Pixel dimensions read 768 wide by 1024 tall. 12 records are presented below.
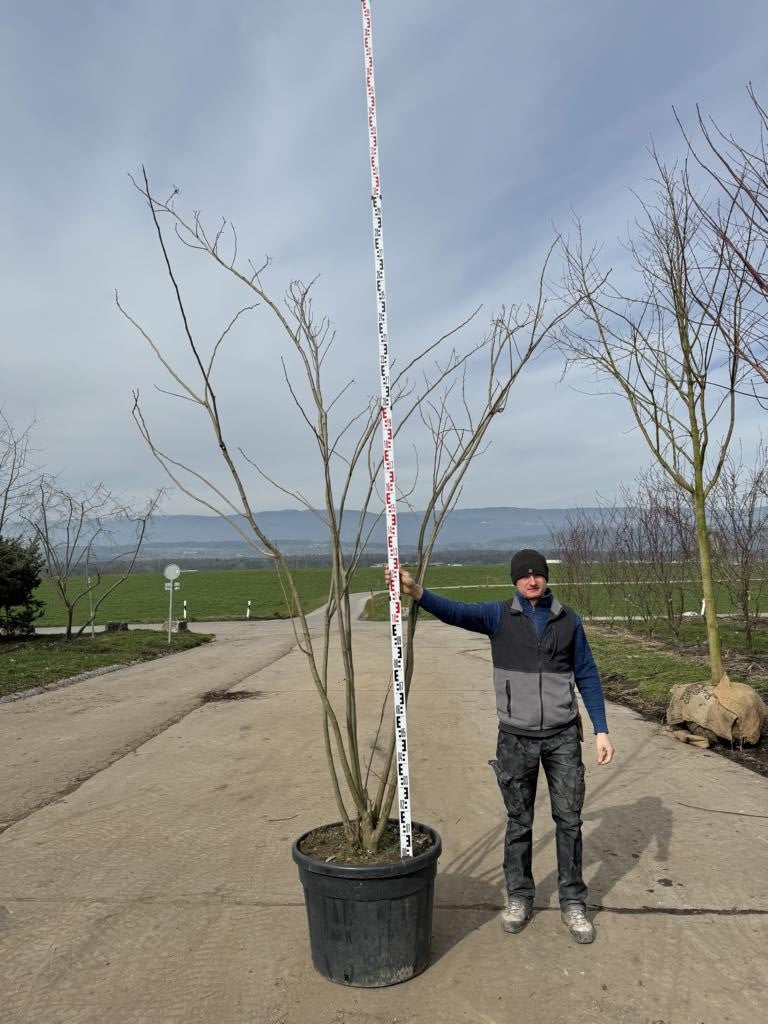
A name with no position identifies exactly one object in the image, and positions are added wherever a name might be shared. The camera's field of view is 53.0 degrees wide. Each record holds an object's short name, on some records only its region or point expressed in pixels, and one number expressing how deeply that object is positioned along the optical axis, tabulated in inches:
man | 143.0
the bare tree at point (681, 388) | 292.7
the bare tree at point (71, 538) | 757.9
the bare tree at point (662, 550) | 623.6
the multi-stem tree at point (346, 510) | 140.7
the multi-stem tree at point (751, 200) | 129.9
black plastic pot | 121.3
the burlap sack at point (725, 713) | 286.2
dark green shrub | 755.4
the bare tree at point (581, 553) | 881.5
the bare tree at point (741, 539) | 524.1
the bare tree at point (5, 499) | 696.4
